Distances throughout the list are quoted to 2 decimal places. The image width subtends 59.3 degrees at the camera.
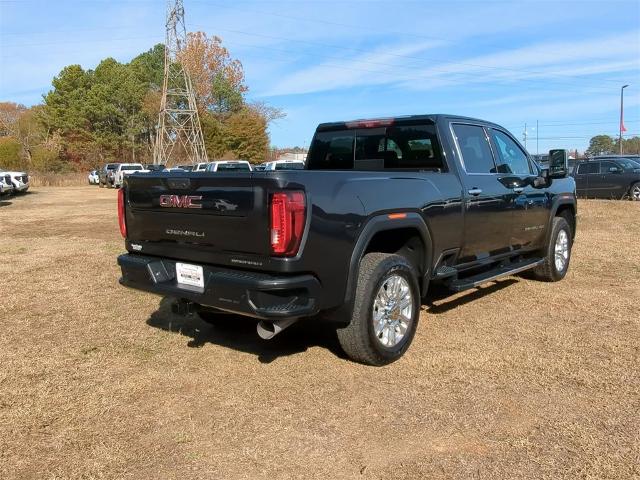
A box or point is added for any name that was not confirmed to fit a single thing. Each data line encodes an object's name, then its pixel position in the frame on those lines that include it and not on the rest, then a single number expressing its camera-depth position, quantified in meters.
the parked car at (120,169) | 36.63
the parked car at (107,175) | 39.72
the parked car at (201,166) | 28.47
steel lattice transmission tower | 49.72
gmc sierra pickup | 3.60
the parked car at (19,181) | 27.53
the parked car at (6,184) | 24.83
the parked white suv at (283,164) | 22.79
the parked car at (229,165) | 23.67
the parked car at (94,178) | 44.86
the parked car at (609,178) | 18.22
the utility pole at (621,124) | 45.41
